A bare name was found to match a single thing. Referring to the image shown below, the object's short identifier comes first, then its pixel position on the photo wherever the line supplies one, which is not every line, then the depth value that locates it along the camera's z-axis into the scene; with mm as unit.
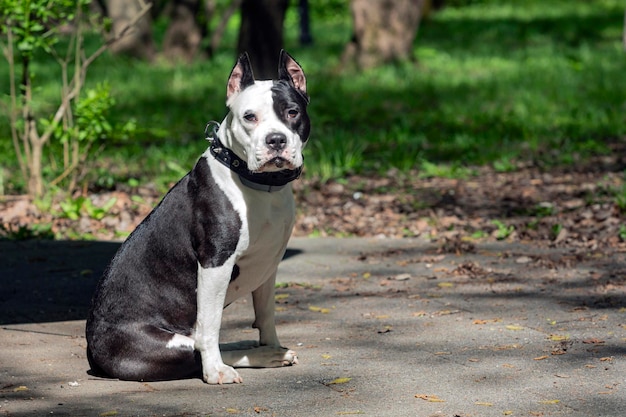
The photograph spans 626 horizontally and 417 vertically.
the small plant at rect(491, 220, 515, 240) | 16234
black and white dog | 9156
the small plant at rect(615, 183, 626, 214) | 16672
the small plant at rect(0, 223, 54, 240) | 16609
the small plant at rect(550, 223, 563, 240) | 15867
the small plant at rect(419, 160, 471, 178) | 20578
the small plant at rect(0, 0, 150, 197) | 16500
